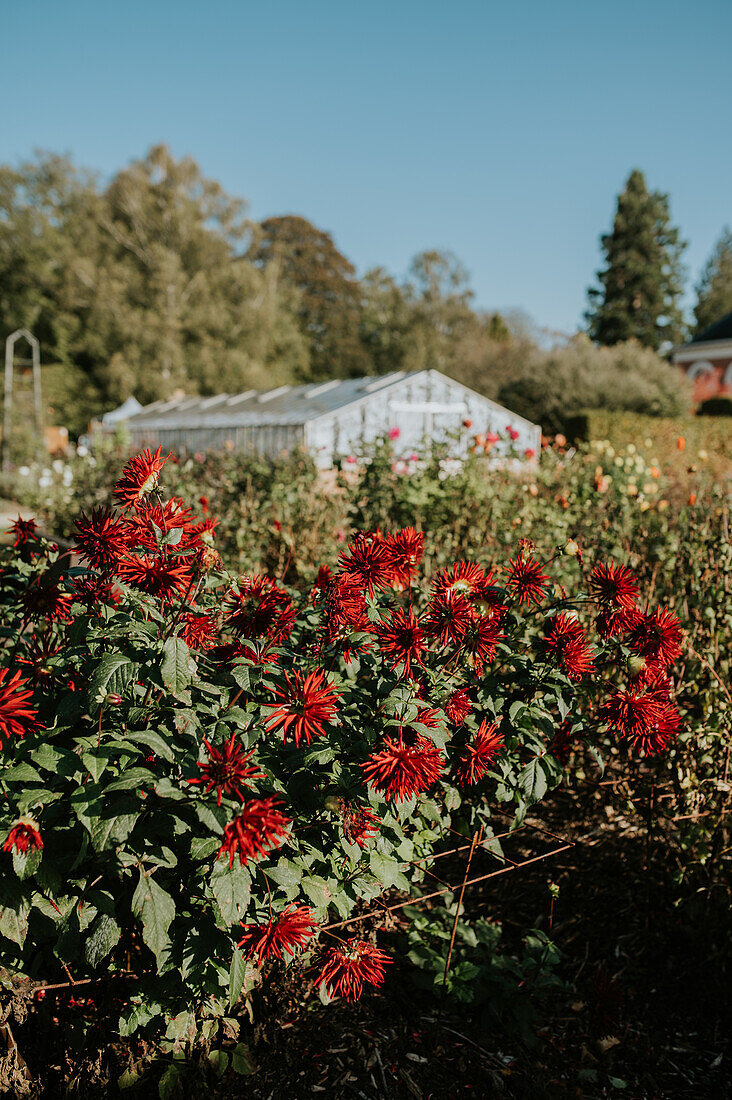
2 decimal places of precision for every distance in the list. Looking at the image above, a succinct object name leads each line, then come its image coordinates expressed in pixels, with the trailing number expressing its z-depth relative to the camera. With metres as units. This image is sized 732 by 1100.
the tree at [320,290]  37.53
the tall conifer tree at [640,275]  36.88
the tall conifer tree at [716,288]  46.28
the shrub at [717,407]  22.70
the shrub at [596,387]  21.86
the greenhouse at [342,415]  15.34
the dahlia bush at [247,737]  1.22
